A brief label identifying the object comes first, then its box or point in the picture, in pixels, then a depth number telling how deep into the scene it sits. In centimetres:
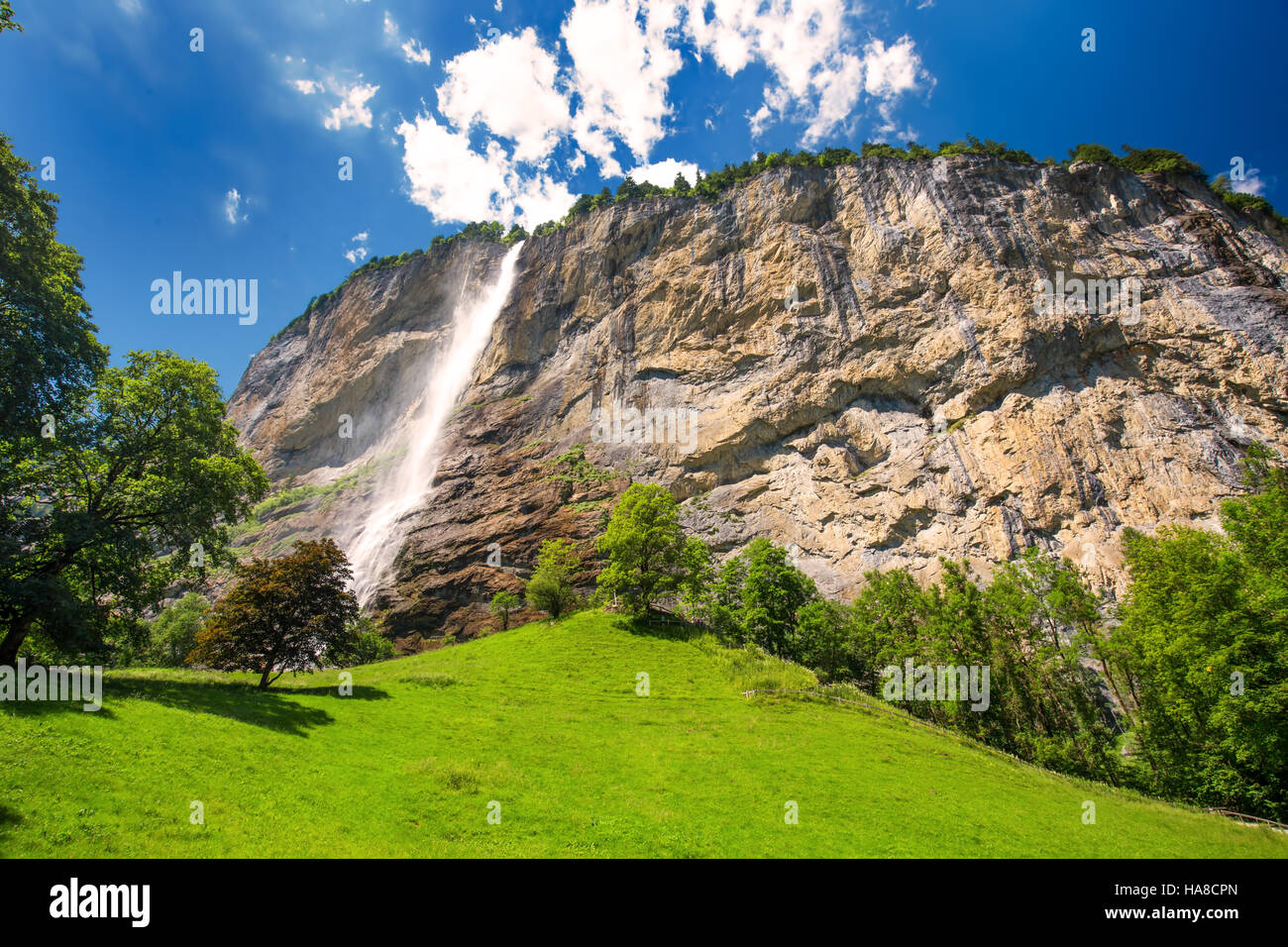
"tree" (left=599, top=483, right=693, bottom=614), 4259
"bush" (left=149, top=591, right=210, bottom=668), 4588
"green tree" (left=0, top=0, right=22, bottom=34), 1572
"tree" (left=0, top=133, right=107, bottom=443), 1873
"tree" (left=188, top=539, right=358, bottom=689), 2373
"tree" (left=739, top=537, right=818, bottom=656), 3934
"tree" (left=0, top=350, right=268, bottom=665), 1747
